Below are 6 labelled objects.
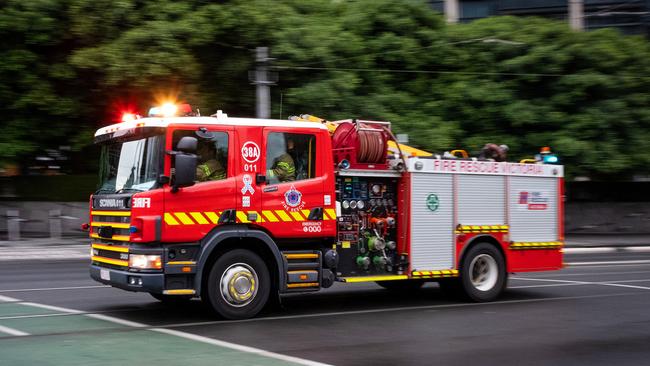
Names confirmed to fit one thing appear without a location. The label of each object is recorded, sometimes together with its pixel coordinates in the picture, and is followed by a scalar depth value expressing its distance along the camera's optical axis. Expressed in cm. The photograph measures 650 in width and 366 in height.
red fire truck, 972
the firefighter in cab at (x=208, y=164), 1001
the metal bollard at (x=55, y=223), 2717
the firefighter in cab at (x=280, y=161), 1046
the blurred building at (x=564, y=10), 4069
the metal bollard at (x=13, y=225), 2605
